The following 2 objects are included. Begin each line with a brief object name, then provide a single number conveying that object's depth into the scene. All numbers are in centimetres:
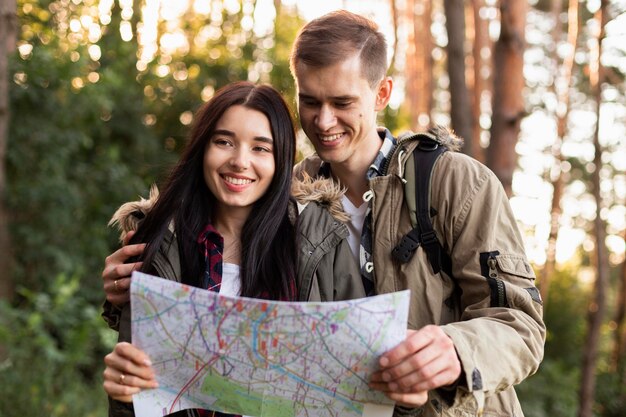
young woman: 274
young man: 227
